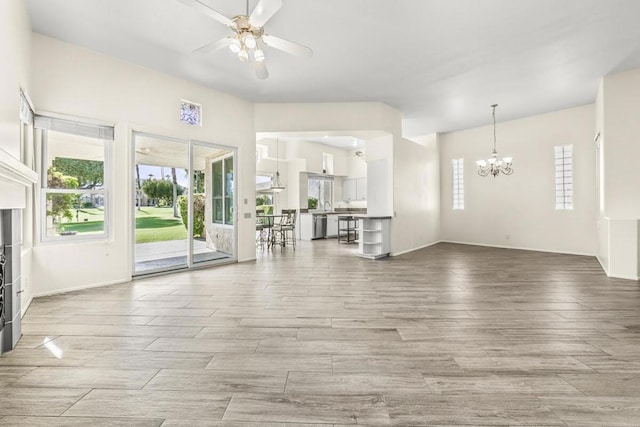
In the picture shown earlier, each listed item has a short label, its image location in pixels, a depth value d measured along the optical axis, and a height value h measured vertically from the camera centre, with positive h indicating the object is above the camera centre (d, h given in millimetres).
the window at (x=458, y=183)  9023 +918
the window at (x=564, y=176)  7039 +865
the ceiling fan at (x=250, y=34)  2557 +1820
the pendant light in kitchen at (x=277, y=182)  9666 +1072
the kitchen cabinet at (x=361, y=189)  11531 +972
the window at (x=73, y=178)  3893 +536
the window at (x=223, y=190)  6109 +516
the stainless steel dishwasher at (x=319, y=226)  10453 -462
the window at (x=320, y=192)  11324 +855
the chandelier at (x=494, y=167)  6877 +1217
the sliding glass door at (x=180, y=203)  5027 +218
